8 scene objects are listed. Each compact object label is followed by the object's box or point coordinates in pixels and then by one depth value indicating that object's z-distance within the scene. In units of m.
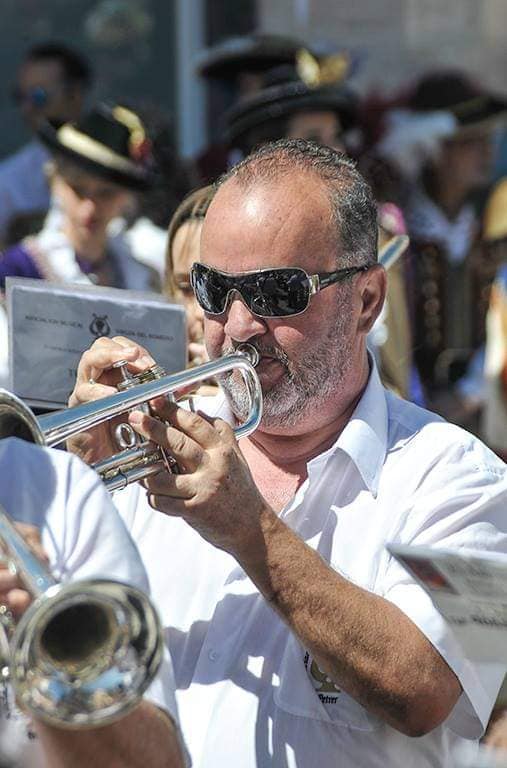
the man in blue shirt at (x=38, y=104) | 14.71
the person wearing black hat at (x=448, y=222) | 14.22
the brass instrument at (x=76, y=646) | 4.30
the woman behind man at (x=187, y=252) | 8.13
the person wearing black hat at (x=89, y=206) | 10.95
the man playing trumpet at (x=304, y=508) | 5.34
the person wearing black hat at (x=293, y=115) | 13.37
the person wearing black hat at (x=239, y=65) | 15.62
